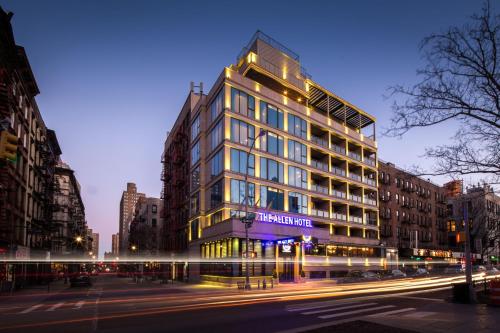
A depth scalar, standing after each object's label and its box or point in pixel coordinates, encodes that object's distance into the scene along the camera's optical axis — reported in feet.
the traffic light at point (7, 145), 38.50
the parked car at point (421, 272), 188.48
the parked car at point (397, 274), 167.78
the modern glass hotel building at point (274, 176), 151.84
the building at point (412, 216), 245.24
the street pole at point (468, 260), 64.59
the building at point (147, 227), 321.93
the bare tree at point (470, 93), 40.01
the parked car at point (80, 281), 154.92
